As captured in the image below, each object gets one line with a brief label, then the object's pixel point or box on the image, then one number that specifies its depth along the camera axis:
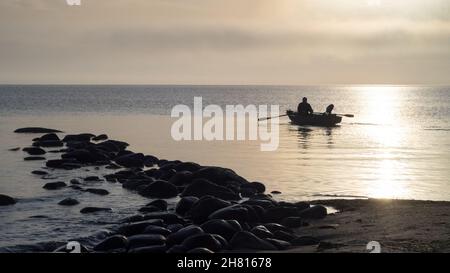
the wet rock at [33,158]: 36.56
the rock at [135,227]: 18.00
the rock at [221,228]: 17.12
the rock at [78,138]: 47.84
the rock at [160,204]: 21.92
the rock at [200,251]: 14.84
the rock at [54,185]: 26.36
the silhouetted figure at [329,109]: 65.37
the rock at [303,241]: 16.66
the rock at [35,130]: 56.94
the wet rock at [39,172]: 30.55
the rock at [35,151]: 39.19
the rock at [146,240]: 16.39
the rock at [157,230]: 17.27
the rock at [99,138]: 49.56
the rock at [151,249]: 15.92
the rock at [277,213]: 19.70
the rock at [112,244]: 16.31
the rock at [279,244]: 16.33
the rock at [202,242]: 15.74
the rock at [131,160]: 34.25
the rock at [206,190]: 23.77
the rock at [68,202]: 22.81
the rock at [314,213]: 20.30
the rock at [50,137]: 46.75
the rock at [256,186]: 25.84
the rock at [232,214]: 18.98
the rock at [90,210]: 21.58
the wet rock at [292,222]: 19.12
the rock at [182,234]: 16.41
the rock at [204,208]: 19.89
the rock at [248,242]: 16.14
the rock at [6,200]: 22.97
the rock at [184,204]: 20.97
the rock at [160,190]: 24.55
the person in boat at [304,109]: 63.47
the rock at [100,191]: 25.15
